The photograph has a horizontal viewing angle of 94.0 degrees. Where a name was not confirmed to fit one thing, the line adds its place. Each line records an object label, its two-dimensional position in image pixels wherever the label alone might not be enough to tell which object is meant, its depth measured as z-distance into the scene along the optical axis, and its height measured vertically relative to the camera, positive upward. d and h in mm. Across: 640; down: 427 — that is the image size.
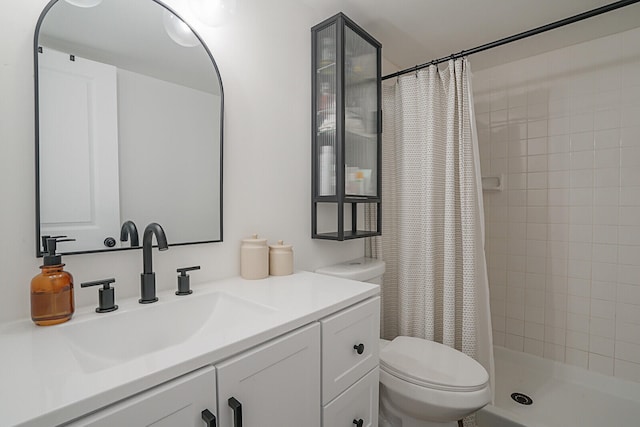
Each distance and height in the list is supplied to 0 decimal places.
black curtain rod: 1201 +798
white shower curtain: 1571 -35
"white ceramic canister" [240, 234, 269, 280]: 1154 -199
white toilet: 1142 -699
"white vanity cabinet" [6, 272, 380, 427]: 463 -312
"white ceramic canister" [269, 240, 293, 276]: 1225 -217
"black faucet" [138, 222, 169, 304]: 867 -190
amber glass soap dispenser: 692 -196
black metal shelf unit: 1409 +435
